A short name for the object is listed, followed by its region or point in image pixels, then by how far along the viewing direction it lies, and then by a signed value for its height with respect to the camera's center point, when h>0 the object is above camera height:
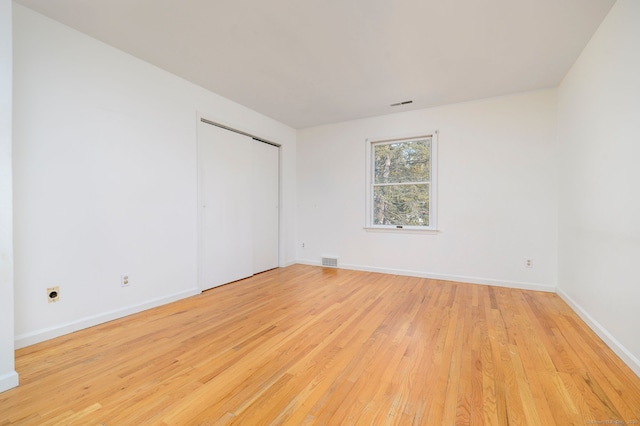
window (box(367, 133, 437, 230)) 4.33 +0.45
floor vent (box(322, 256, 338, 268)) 5.04 -0.99
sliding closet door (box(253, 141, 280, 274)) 4.59 +0.08
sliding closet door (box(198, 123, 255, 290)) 3.63 +0.06
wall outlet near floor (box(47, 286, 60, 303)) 2.25 -0.73
